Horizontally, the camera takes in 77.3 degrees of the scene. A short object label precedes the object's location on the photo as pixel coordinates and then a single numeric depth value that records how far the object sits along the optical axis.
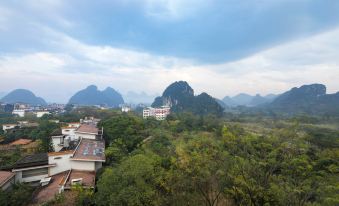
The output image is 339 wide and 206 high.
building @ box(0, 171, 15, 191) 11.04
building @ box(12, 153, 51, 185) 12.95
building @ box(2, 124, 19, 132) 34.58
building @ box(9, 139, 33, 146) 26.20
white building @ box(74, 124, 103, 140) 21.16
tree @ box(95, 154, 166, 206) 8.31
